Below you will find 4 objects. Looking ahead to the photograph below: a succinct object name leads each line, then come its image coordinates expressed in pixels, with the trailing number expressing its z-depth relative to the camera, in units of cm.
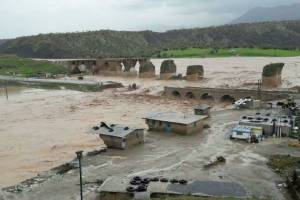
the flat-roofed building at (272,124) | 3612
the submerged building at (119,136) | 3400
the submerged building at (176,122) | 3806
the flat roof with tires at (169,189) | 2244
